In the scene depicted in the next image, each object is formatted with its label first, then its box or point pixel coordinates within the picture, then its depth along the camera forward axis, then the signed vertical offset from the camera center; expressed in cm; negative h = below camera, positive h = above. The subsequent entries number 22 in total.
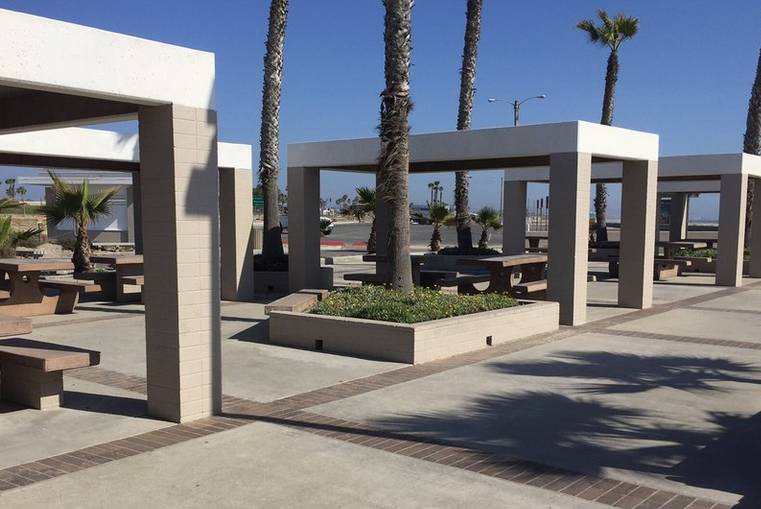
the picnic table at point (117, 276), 1499 -146
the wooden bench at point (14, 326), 648 -108
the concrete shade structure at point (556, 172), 1246 +85
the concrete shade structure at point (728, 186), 1943 +89
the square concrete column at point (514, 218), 2292 -8
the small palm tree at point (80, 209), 1656 -1
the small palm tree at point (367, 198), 2951 +63
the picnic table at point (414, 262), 1550 -109
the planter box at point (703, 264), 2311 -150
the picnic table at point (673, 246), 2380 -96
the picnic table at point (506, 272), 1361 -114
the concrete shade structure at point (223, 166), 1335 +91
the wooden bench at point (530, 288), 1380 -140
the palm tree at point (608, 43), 2942 +733
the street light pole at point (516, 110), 3803 +562
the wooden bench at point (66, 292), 1345 -157
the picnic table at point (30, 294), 1287 -159
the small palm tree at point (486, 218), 3228 -15
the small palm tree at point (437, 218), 3084 -17
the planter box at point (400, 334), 918 -165
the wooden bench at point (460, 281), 1491 -138
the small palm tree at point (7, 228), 1478 -43
